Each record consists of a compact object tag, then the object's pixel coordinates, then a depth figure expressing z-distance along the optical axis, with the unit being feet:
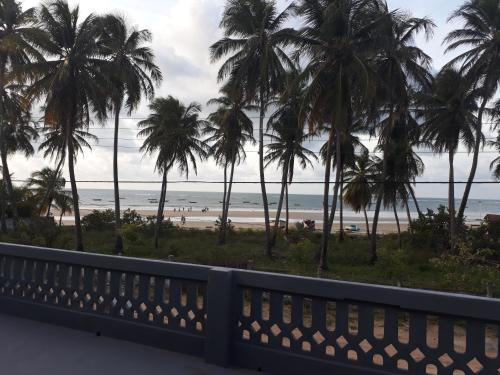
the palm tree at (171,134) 104.73
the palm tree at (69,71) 78.02
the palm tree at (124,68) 89.15
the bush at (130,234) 101.50
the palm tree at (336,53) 70.44
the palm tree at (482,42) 76.13
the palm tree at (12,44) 82.53
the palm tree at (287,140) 100.12
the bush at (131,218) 132.57
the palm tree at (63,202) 145.48
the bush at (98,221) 136.50
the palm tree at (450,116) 88.12
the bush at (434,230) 97.14
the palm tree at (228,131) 99.98
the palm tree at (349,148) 108.99
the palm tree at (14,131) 100.95
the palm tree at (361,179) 127.65
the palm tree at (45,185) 139.14
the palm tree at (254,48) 81.46
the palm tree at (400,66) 79.20
